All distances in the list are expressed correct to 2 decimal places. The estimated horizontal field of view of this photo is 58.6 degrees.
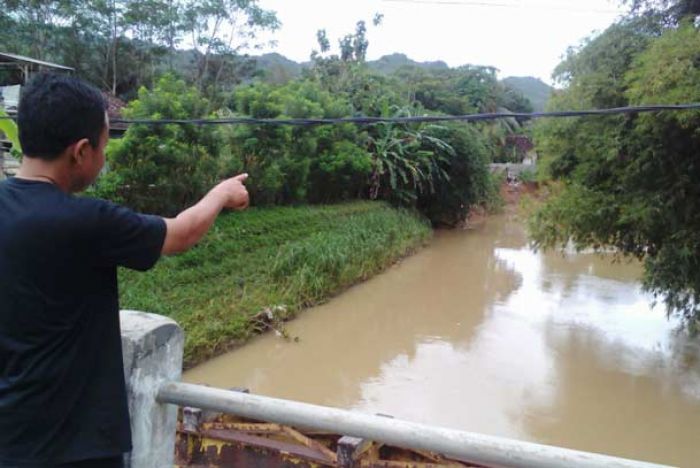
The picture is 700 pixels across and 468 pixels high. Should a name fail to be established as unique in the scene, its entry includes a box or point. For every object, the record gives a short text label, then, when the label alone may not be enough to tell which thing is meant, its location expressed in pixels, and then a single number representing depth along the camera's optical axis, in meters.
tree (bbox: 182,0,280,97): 22.95
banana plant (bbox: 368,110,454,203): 16.08
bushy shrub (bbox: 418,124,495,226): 17.73
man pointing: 1.18
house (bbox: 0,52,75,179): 13.01
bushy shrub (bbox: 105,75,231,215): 9.60
